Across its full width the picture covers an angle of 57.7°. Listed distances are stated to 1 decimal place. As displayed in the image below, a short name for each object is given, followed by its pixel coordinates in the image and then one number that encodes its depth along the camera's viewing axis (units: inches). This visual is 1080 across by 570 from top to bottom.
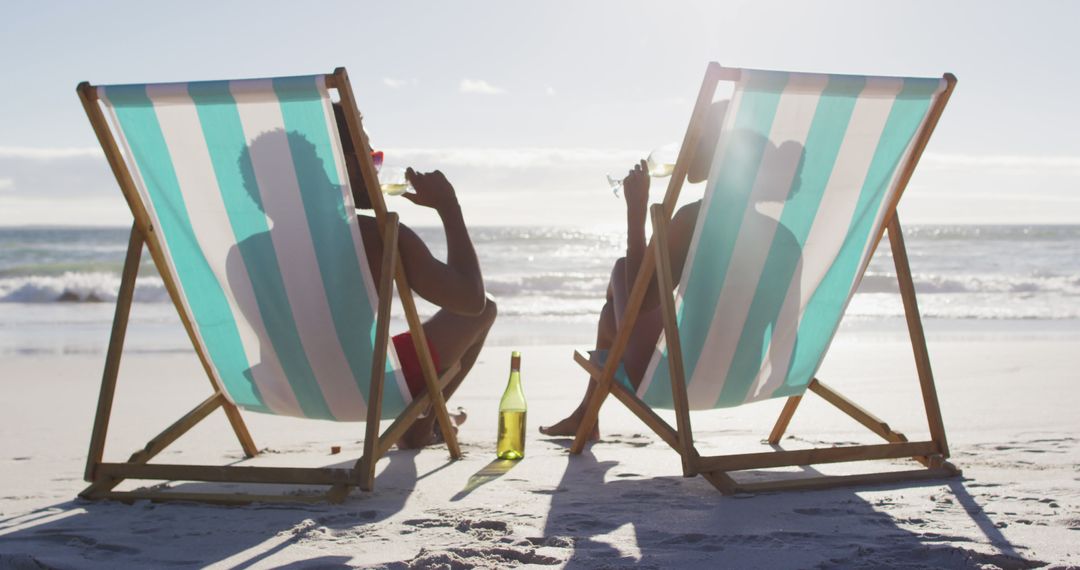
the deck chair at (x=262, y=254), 97.8
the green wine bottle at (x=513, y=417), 132.3
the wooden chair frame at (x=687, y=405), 100.9
